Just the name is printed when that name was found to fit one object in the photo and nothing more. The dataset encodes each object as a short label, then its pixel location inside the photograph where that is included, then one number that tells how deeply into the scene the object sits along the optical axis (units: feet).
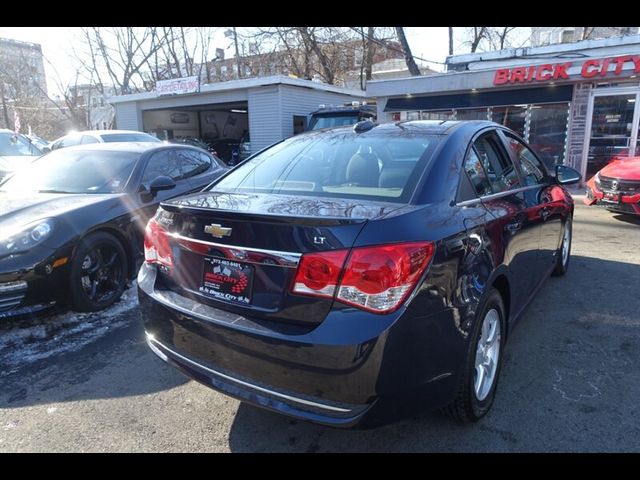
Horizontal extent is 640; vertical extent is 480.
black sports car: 11.71
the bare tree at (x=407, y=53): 80.67
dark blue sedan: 6.00
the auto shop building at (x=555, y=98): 35.78
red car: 23.26
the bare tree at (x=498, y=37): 90.96
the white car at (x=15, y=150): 31.76
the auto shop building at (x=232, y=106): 53.78
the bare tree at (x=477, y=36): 89.45
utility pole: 102.99
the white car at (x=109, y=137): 39.01
